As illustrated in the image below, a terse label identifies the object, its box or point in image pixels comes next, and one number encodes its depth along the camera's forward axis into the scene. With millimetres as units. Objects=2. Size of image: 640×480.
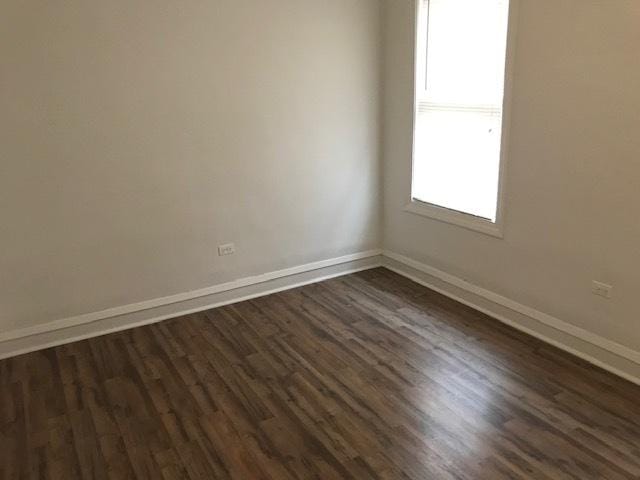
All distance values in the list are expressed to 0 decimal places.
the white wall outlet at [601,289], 2975
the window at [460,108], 3465
